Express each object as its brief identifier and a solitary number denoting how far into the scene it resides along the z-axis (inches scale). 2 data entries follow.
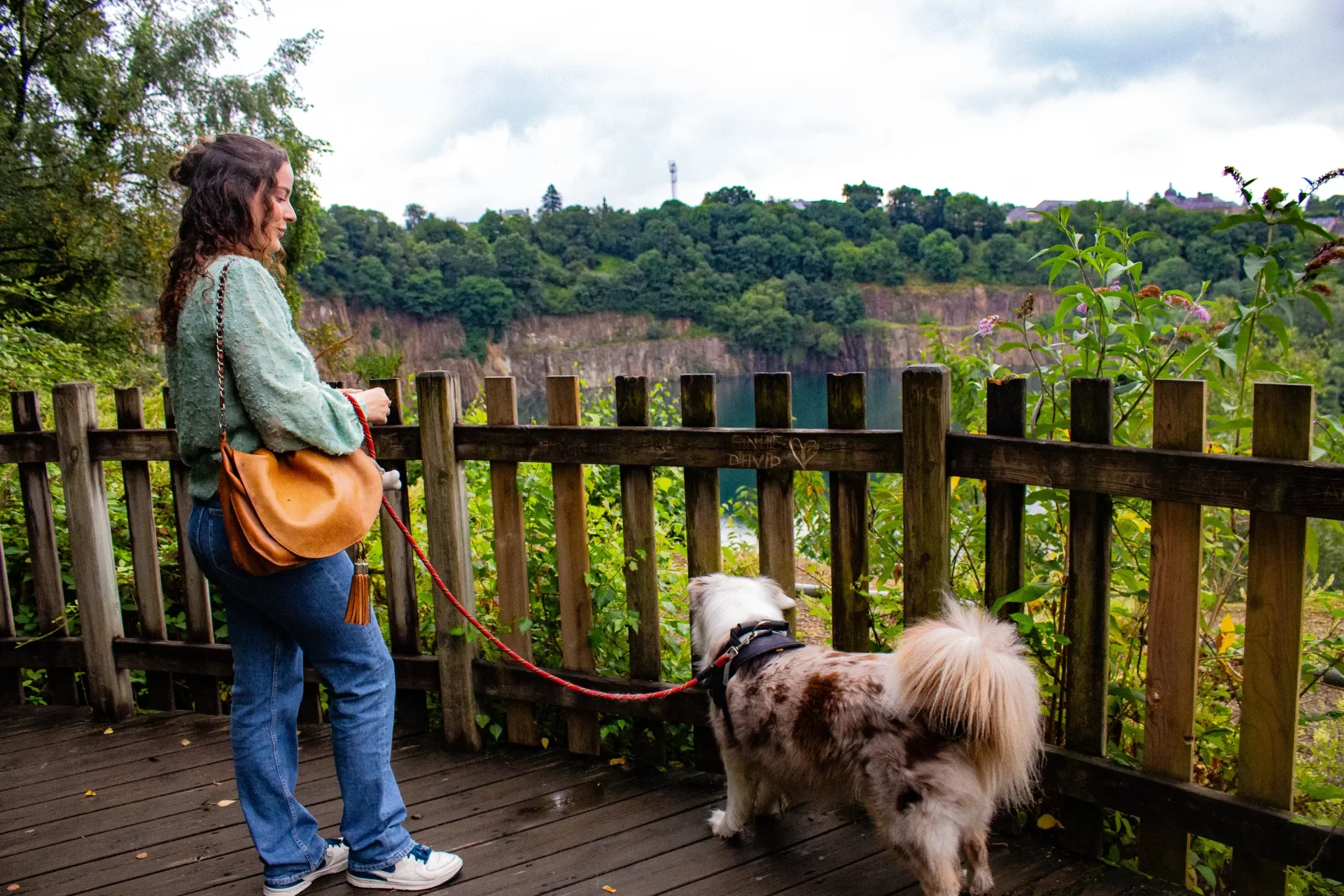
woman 78.7
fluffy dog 77.2
